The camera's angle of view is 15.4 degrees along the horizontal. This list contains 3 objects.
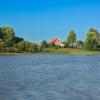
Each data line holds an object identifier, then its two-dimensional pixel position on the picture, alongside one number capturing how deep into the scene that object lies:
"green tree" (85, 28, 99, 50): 181.88
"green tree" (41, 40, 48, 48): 183.68
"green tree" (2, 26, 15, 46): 159.88
